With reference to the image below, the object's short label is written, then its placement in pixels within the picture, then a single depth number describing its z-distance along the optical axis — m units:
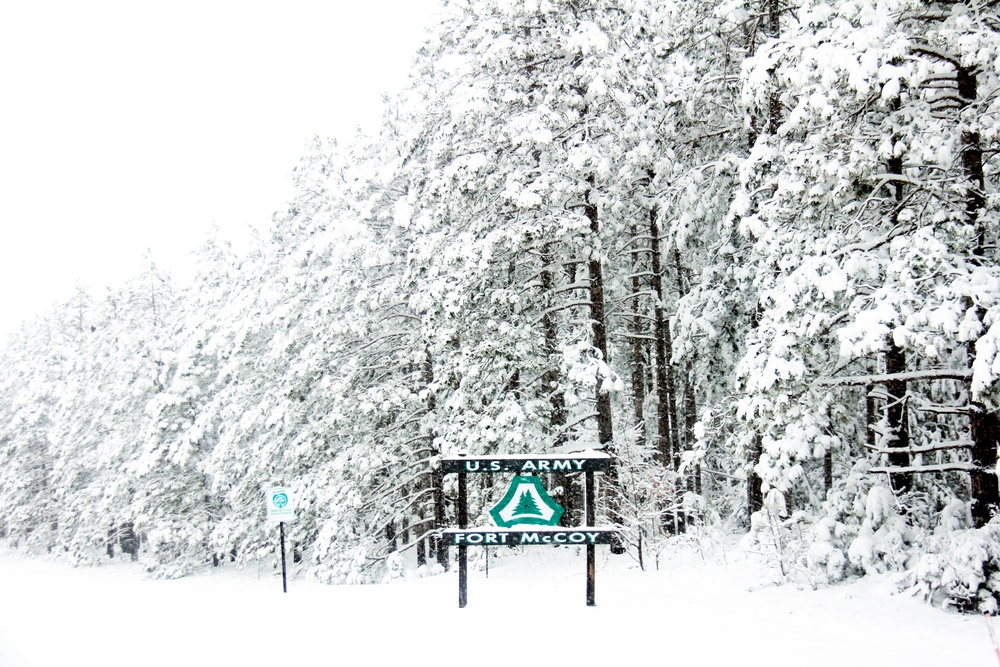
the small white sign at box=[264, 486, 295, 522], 15.09
